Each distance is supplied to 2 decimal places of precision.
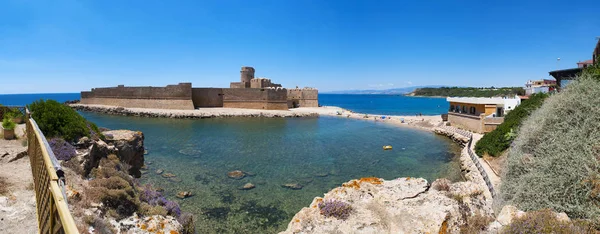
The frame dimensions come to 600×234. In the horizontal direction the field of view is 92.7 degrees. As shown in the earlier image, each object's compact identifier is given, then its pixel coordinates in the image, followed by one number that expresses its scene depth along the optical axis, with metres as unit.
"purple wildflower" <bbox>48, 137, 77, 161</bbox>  6.69
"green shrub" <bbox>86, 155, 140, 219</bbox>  4.95
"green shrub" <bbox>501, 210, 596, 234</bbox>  3.65
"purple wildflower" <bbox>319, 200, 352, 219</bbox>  5.43
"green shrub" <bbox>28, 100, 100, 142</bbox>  7.89
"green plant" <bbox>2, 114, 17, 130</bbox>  8.10
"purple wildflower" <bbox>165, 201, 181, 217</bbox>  6.25
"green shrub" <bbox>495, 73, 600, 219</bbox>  4.59
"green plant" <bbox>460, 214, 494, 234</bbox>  4.57
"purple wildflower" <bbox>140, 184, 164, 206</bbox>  6.36
